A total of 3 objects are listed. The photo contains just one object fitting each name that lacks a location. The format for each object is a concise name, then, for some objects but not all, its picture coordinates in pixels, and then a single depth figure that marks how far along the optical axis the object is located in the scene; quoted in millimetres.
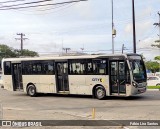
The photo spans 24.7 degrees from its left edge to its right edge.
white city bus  20994
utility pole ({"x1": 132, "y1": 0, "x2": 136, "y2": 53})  31558
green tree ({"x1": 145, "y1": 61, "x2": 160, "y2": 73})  116250
